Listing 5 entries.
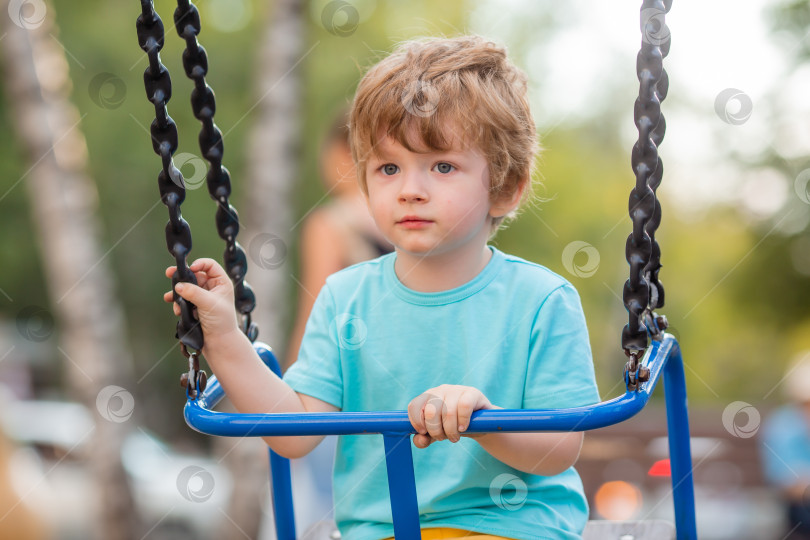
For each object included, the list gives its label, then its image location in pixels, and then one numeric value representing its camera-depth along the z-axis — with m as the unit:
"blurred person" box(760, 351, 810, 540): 4.54
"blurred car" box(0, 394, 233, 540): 7.62
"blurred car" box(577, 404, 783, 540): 5.07
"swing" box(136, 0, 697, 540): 1.23
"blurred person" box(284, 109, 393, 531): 2.86
